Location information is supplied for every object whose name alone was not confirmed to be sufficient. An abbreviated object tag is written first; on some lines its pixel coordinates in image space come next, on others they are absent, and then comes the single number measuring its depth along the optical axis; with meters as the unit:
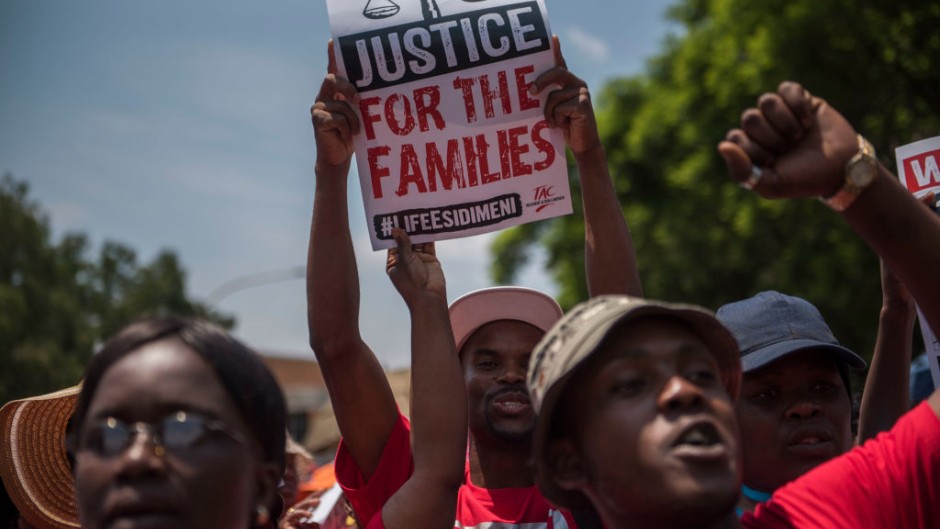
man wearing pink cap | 3.03
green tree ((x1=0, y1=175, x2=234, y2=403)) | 28.12
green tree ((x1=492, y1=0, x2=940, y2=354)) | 12.09
